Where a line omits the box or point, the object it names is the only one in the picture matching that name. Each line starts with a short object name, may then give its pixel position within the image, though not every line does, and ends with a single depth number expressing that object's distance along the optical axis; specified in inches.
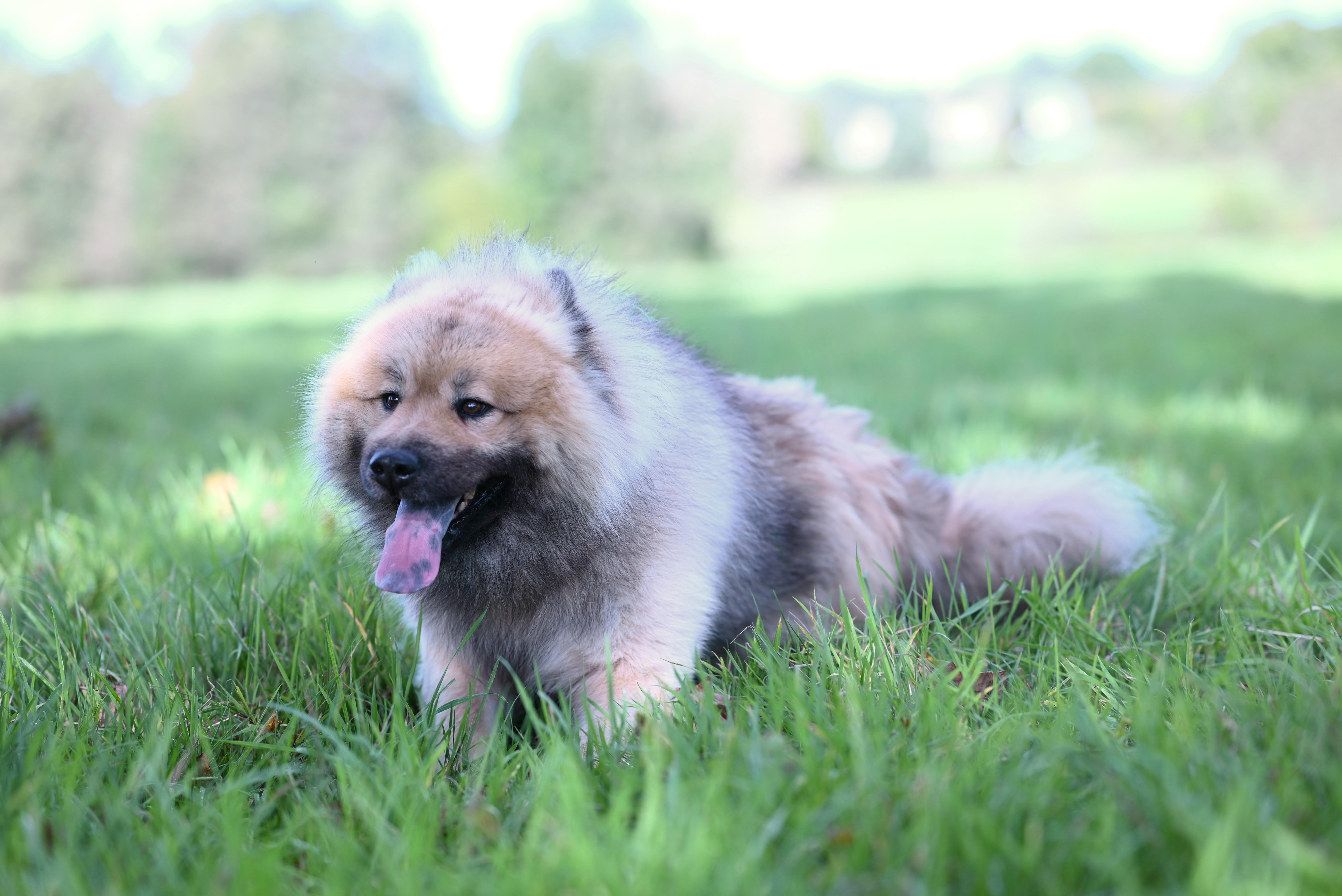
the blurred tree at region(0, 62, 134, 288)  1379.2
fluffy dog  90.9
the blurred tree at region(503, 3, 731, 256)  1352.1
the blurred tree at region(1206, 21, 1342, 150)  847.1
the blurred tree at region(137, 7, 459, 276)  1395.2
